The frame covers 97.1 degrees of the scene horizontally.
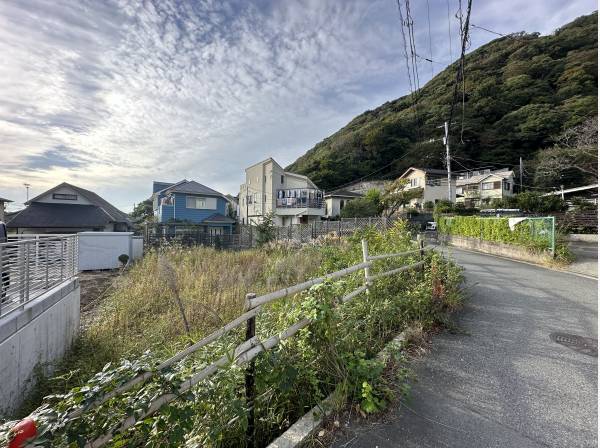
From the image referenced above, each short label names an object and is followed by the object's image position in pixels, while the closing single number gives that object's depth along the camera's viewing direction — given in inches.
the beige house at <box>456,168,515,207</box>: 1339.8
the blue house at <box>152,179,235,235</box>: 907.4
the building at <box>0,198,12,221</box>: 708.0
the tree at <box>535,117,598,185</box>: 529.0
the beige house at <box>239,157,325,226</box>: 1256.2
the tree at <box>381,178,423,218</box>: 1076.0
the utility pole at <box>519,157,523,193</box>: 1349.4
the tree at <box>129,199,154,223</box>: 1523.4
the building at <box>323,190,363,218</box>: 1481.3
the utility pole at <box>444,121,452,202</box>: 831.5
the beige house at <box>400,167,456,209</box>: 1374.3
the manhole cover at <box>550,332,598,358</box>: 127.2
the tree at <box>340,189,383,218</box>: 1171.3
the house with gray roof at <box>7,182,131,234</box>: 674.2
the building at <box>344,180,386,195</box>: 1744.6
